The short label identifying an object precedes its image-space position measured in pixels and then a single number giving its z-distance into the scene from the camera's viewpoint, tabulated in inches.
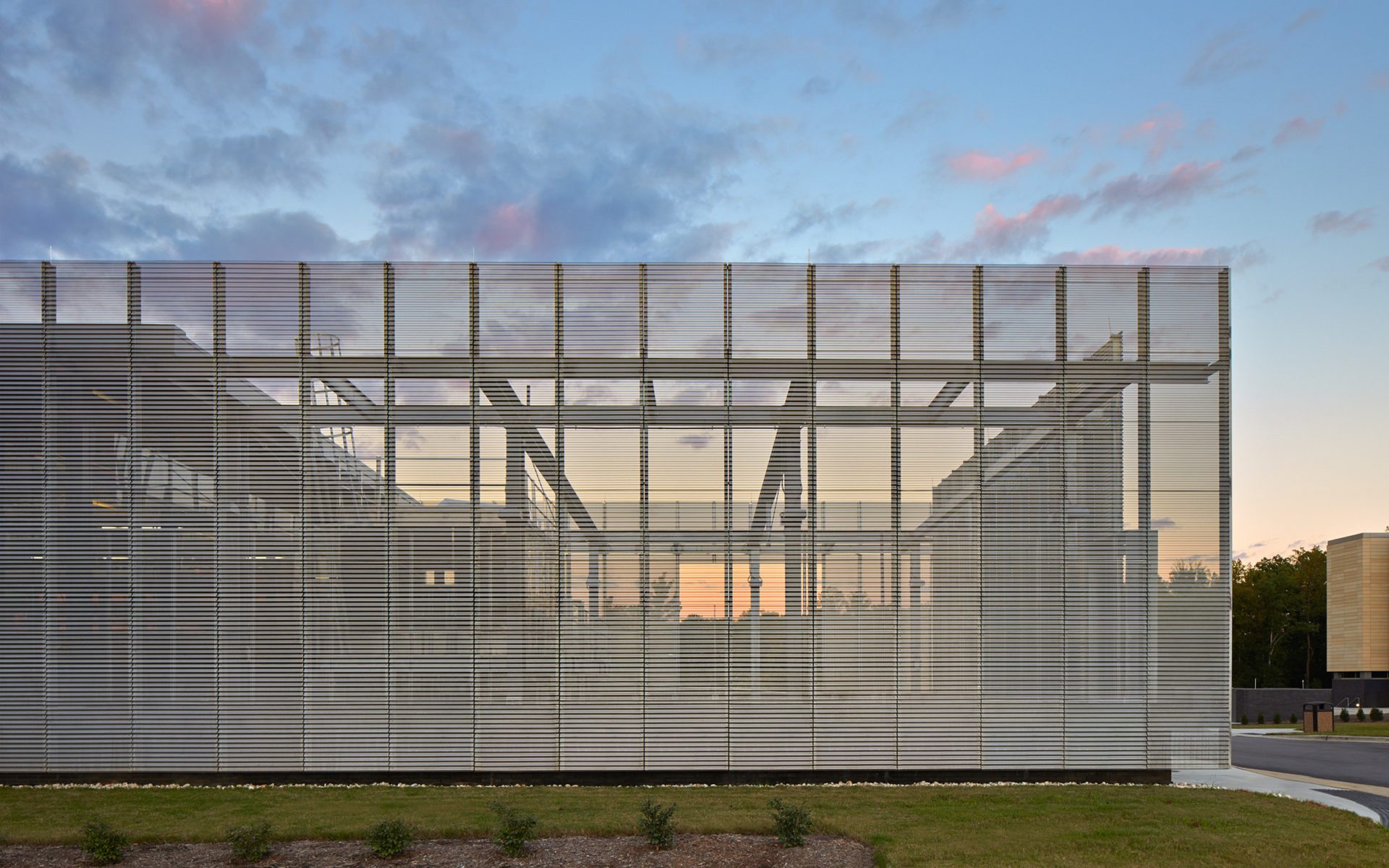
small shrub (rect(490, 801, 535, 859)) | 380.2
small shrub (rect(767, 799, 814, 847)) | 394.6
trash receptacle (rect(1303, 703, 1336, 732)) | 1056.8
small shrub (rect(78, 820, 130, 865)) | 379.2
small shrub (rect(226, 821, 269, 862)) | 376.5
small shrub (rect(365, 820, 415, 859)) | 379.6
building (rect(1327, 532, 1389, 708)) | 1603.1
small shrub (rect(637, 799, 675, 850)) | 393.4
